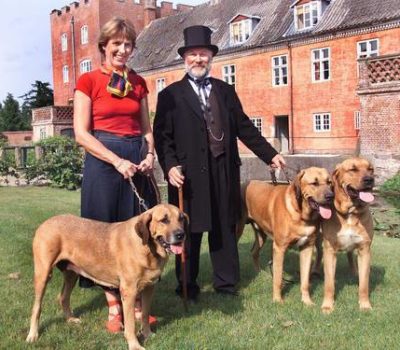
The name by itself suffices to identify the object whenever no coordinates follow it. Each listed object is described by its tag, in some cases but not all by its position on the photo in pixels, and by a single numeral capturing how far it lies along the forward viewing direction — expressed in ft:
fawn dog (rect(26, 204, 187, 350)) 13.56
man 17.95
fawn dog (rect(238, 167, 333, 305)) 17.12
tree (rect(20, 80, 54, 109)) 204.44
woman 14.79
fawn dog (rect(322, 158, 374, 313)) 17.21
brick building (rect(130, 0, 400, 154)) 90.38
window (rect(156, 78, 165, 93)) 127.75
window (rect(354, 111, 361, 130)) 92.48
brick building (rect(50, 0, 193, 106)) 145.79
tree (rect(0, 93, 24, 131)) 205.26
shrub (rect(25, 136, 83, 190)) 63.93
